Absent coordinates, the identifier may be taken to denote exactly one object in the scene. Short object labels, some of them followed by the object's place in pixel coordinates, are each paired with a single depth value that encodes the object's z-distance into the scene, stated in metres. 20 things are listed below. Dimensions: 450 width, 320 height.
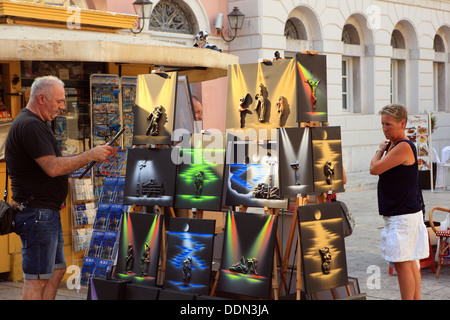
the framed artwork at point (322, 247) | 4.72
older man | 4.68
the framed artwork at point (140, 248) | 5.20
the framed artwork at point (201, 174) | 5.16
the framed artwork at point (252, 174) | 4.94
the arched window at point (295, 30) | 17.34
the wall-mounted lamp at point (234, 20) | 15.70
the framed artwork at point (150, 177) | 5.35
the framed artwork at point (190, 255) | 4.93
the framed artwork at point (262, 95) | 5.10
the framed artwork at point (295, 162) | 4.87
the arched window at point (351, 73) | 19.08
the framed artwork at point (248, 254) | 4.73
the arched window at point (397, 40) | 21.03
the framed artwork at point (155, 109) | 5.46
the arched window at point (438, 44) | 22.98
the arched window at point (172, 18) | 14.72
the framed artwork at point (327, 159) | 5.07
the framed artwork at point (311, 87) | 5.07
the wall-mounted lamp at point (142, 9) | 13.65
